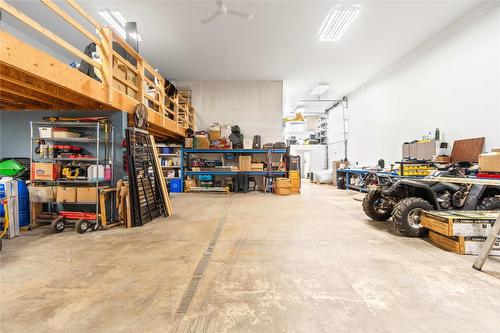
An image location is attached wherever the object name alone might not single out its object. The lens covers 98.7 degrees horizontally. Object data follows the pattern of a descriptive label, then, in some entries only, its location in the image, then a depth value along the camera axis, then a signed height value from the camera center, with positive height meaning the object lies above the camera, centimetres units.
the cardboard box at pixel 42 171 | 371 -11
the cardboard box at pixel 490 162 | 300 +1
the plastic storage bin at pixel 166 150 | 842 +56
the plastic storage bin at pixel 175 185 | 830 -80
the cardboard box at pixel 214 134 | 861 +121
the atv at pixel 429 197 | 317 -54
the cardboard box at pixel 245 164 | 826 +0
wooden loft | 246 +123
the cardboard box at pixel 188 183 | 822 -73
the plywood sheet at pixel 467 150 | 455 +30
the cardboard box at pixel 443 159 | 512 +10
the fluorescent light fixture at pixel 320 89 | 963 +351
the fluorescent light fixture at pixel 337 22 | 494 +356
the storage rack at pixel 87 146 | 376 +36
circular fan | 439 +102
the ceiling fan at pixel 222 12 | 454 +331
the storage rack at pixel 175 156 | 824 +29
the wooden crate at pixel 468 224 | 258 -75
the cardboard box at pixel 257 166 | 828 -8
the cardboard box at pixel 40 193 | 367 -49
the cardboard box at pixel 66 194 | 372 -51
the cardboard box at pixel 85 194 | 372 -51
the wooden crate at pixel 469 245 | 258 -99
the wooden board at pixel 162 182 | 459 -38
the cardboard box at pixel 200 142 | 834 +86
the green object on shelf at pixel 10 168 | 363 -5
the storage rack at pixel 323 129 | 1382 +229
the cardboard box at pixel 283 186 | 775 -81
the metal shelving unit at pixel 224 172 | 815 -3
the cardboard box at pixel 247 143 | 859 +84
